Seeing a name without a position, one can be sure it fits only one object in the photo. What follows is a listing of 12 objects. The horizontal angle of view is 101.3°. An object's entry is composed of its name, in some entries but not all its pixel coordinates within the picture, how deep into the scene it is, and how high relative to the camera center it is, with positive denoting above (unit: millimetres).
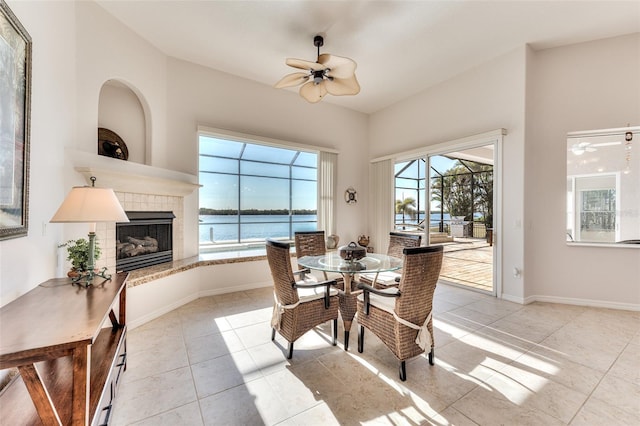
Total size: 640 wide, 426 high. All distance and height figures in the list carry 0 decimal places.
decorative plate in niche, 3256 +855
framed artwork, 1410 +519
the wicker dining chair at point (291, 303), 2287 -828
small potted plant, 1994 -332
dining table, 2465 -521
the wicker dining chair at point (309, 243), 3492 -408
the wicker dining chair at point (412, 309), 1953 -761
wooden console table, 983 -532
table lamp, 1735 +10
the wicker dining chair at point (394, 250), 3080 -466
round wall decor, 5781 +392
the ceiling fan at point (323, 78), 2684 +1527
